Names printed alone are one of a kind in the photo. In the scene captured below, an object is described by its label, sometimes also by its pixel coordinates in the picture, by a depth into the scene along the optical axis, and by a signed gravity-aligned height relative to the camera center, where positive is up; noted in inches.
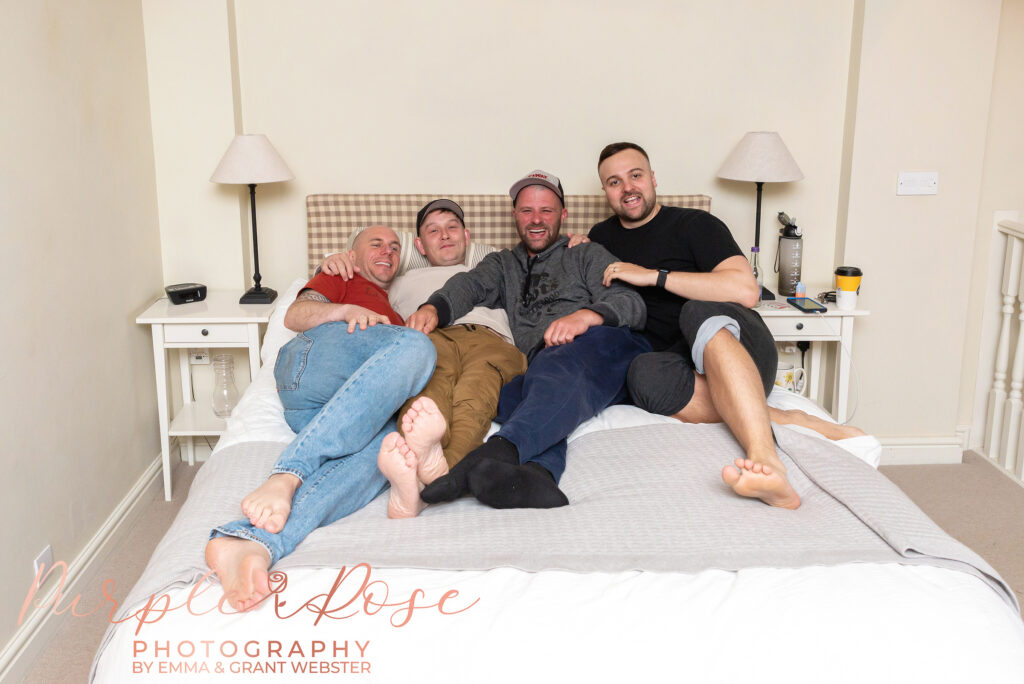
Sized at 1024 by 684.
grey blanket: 57.7 -24.4
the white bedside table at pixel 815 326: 119.6 -18.7
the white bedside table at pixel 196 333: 113.7 -19.2
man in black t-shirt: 75.7 -13.8
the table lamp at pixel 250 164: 114.1 +3.5
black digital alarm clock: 117.8 -14.2
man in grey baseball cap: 67.7 -16.3
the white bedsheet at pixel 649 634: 49.4 -26.4
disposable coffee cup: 120.0 -12.0
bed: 50.0 -25.5
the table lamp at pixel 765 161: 120.6 +4.4
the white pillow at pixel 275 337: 105.0 -18.1
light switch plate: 125.3 +1.5
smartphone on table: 119.0 -15.7
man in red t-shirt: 57.6 -19.6
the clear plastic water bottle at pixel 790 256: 124.7 -9.2
